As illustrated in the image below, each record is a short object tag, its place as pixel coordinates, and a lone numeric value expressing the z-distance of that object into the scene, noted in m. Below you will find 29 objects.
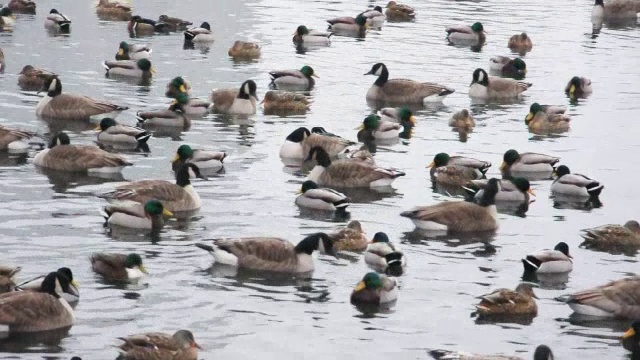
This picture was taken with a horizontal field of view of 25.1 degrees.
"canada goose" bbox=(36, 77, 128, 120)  31.41
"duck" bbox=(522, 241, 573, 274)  21.23
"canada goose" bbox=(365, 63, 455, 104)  35.72
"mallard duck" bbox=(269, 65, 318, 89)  37.06
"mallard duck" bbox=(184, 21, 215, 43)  43.47
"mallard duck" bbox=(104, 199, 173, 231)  22.75
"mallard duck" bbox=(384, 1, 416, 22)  51.84
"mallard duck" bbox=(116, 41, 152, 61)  38.50
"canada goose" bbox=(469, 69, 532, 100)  36.66
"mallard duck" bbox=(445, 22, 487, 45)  45.84
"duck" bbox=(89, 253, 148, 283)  19.81
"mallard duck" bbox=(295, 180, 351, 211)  24.41
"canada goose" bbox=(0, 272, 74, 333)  17.48
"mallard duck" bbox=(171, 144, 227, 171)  27.17
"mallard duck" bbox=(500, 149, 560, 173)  28.05
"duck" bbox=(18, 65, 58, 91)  34.59
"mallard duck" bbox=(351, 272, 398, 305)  19.30
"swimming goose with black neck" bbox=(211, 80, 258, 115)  33.12
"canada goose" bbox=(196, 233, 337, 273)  20.88
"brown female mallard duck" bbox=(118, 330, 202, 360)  16.61
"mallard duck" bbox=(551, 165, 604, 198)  26.38
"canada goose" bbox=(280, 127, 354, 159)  28.64
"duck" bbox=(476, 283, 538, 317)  19.16
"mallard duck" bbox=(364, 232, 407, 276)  21.00
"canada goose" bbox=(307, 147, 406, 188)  26.48
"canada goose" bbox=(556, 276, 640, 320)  19.28
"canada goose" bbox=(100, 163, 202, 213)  23.80
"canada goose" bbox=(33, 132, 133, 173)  26.38
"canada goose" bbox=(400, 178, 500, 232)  23.47
